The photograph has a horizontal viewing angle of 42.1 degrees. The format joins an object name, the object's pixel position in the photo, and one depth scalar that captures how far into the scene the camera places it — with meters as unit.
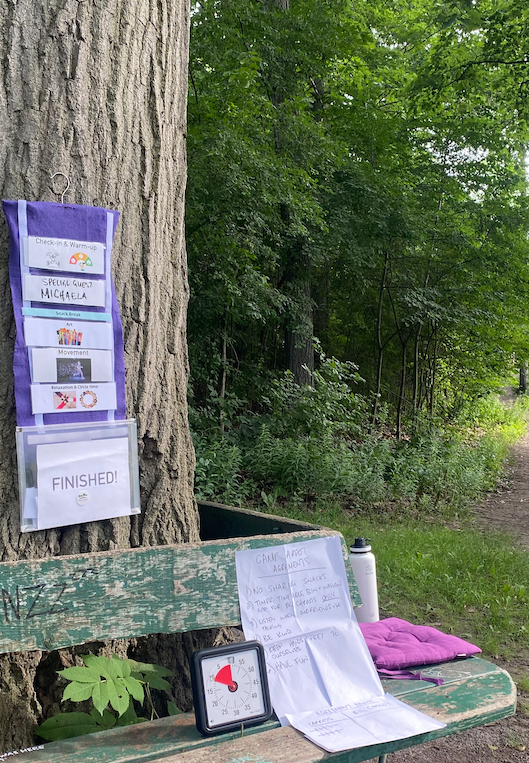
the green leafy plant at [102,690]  1.93
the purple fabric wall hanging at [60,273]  2.26
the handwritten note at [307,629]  2.16
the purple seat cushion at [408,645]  2.41
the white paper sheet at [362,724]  1.86
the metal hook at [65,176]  2.35
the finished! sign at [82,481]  2.28
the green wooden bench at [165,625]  1.83
